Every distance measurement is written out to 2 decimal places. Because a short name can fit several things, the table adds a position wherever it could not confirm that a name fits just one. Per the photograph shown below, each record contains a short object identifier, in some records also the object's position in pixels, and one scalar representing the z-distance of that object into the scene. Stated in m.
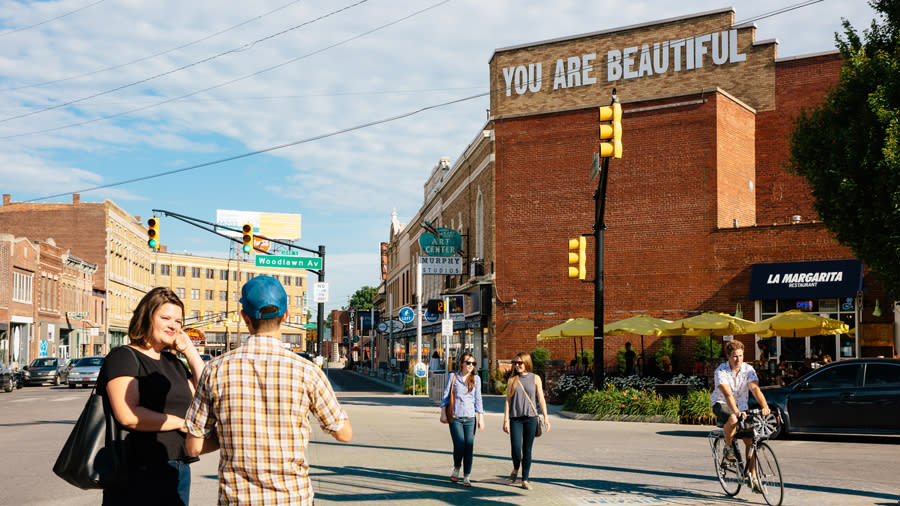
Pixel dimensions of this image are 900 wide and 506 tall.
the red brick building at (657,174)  31.45
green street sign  27.70
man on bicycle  9.59
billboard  113.69
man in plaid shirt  3.97
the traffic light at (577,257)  18.08
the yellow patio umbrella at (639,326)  24.78
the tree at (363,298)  141.66
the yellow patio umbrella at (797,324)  23.51
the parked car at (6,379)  38.22
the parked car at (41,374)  44.66
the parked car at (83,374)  39.72
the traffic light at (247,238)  26.61
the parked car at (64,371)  43.84
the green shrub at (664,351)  30.85
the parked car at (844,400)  16.23
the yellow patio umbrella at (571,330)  26.68
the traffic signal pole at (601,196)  14.63
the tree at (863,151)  19.31
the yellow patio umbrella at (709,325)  23.78
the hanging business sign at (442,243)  41.53
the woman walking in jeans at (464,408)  11.05
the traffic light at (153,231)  25.30
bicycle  9.33
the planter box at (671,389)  22.31
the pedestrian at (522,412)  10.95
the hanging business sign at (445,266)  39.09
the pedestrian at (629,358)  28.53
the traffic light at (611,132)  14.59
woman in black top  4.31
